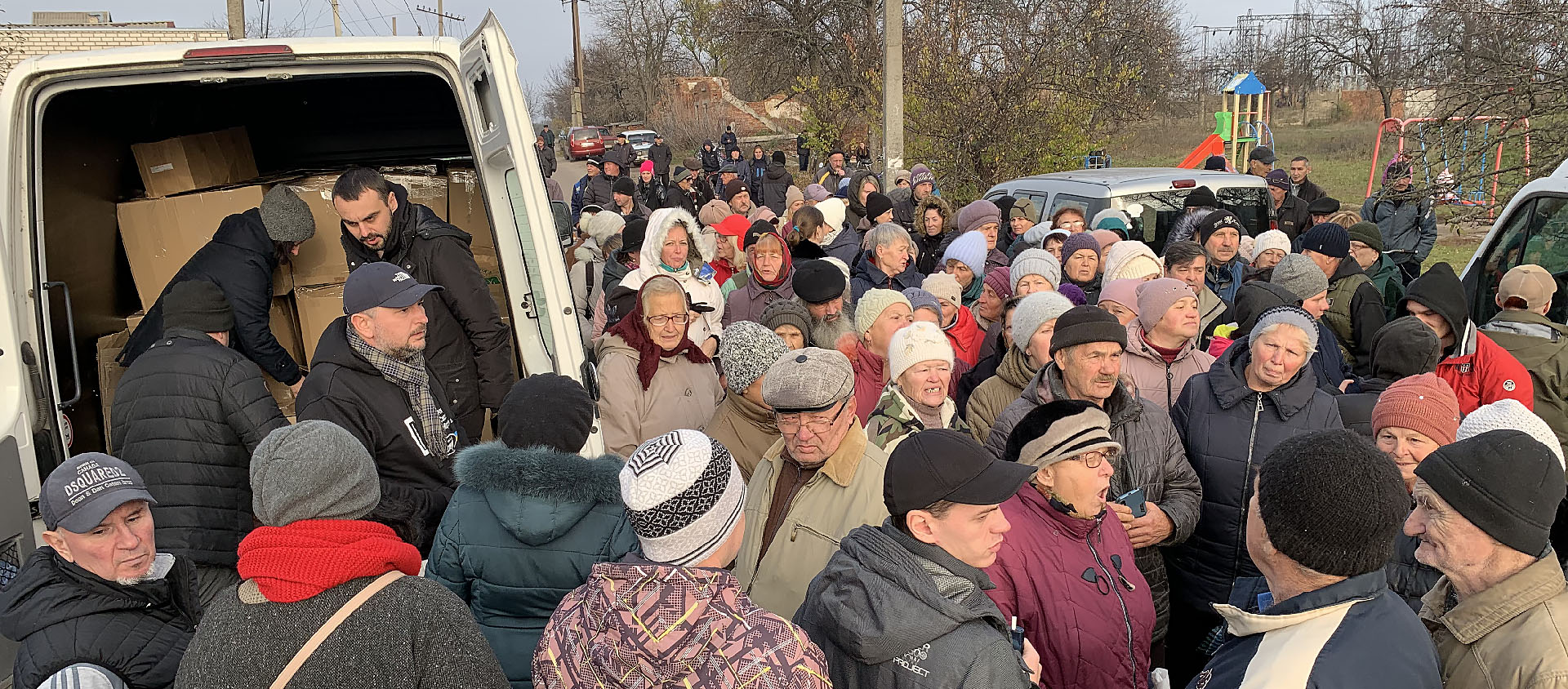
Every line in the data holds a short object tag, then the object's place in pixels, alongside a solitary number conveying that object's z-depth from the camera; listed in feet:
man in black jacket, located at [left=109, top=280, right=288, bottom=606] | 11.98
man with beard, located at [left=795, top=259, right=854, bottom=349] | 16.99
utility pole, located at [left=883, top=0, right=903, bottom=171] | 43.98
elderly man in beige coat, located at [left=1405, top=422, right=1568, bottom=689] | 7.02
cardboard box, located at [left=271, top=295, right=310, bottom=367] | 18.26
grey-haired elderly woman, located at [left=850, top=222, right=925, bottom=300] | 21.72
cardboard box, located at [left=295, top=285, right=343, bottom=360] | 17.84
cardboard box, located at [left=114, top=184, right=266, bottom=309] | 17.19
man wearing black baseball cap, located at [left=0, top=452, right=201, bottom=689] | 8.79
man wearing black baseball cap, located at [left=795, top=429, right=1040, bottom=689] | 6.87
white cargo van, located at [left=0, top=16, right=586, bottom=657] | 12.09
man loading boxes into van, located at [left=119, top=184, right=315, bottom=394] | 15.48
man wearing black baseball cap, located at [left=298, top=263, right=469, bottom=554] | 11.76
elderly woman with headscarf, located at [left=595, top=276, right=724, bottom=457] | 14.69
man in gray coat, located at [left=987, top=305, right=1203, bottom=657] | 12.14
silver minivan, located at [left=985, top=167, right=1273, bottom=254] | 28.50
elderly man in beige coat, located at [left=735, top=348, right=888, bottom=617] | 10.02
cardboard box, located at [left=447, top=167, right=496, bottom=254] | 20.01
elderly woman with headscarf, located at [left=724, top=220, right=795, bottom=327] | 20.56
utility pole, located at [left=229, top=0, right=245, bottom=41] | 53.01
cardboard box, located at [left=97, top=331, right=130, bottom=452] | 15.51
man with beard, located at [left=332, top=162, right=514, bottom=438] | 14.58
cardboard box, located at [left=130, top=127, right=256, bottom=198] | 17.85
